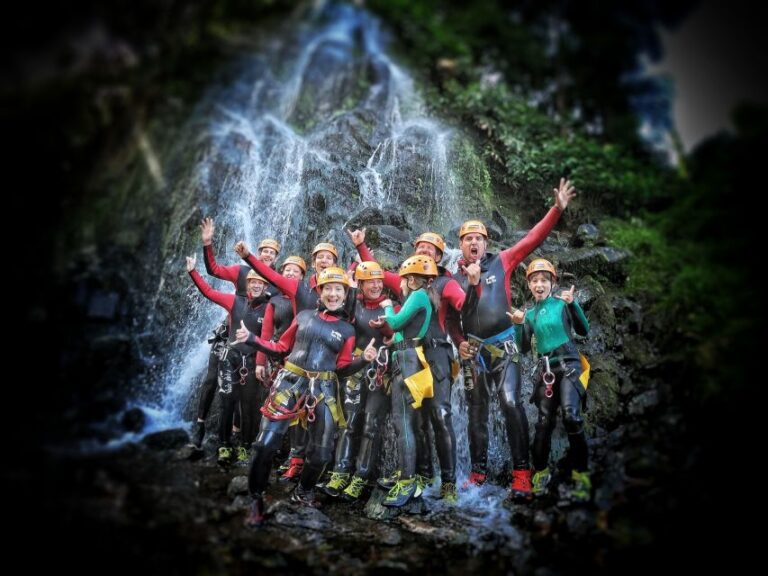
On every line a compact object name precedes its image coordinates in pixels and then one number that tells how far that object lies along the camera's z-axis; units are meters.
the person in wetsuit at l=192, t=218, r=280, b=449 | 7.52
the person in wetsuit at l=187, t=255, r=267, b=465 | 7.48
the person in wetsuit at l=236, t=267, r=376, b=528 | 5.92
